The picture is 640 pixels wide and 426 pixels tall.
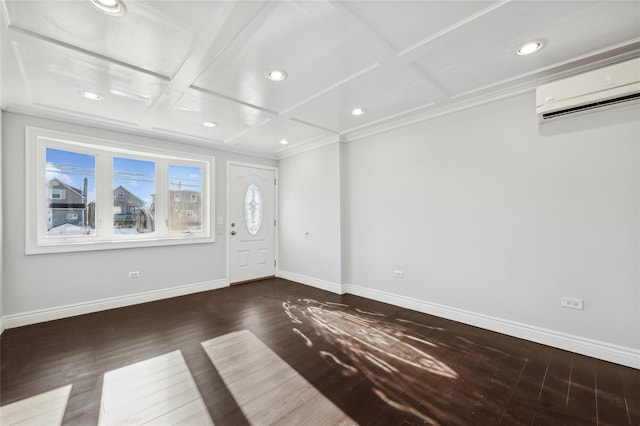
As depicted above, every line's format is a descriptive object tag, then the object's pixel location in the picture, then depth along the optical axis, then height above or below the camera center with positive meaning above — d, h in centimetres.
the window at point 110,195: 347 +32
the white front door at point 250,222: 520 -15
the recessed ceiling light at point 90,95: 284 +132
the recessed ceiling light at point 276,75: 247 +132
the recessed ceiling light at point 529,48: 212 +135
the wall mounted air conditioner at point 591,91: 218 +106
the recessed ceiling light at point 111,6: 164 +132
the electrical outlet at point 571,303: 253 -88
